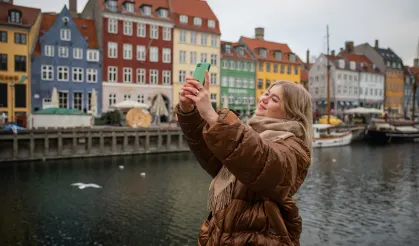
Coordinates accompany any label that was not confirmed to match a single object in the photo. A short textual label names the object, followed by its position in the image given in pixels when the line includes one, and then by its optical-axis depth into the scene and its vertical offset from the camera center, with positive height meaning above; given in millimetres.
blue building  38625 +4390
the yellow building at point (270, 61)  55531 +7143
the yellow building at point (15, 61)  36781 +4347
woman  1713 -221
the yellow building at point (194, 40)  47125 +8388
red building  42500 +6808
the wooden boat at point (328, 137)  38656 -2408
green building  51875 +4483
